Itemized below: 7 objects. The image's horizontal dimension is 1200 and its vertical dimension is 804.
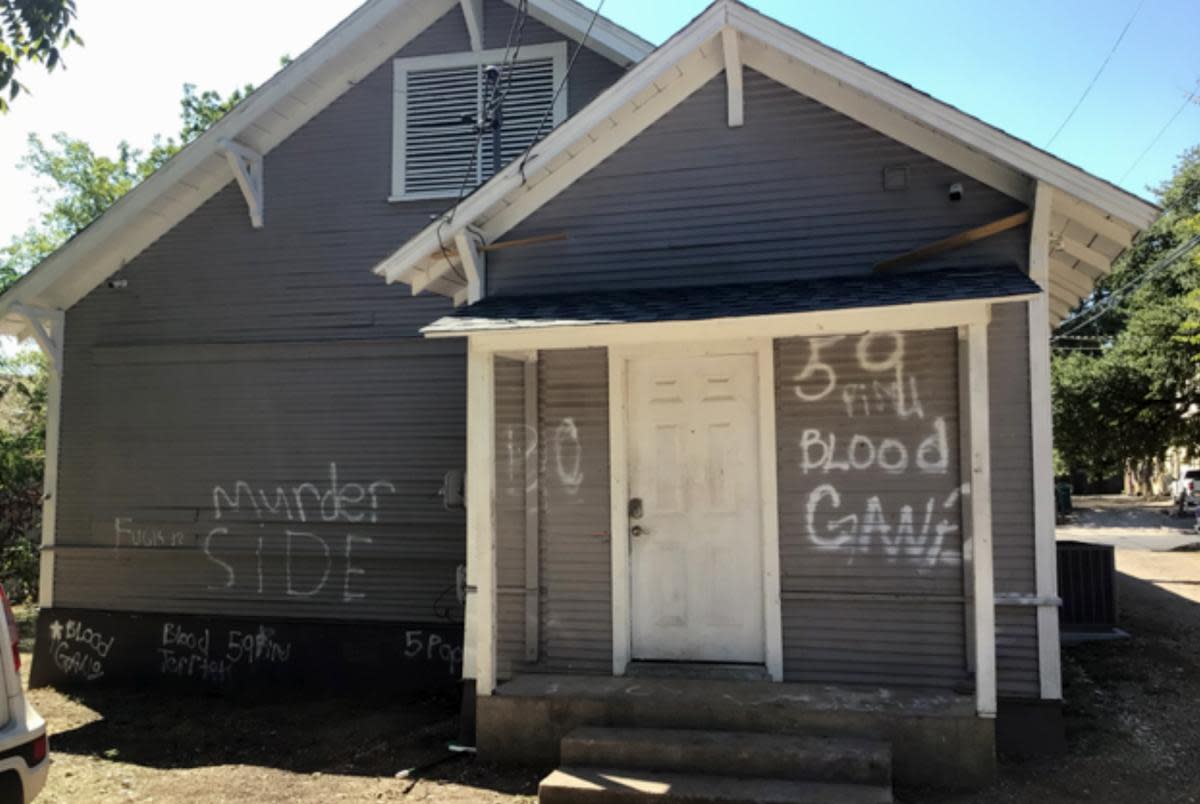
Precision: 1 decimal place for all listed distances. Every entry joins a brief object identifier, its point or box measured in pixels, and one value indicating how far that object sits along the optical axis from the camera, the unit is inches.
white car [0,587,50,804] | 143.9
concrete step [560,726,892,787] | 179.2
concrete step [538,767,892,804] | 170.6
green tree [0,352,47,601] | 463.2
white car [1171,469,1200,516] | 1138.7
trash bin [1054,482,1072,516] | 1178.0
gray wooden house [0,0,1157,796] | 205.5
